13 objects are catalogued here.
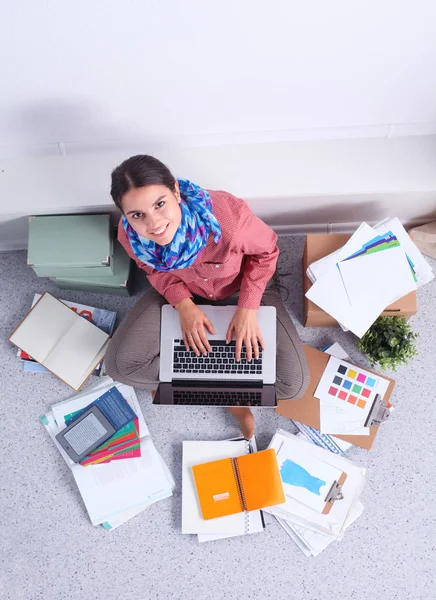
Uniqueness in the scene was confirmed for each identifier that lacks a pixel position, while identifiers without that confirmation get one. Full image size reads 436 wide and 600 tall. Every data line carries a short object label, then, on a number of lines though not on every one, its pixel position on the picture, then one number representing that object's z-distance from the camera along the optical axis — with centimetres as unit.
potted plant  148
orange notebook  153
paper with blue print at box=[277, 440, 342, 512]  156
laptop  140
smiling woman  95
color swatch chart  159
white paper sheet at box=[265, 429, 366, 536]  154
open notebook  161
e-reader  158
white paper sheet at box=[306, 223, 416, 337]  137
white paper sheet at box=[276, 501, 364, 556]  155
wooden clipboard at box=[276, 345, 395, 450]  158
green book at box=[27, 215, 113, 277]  142
